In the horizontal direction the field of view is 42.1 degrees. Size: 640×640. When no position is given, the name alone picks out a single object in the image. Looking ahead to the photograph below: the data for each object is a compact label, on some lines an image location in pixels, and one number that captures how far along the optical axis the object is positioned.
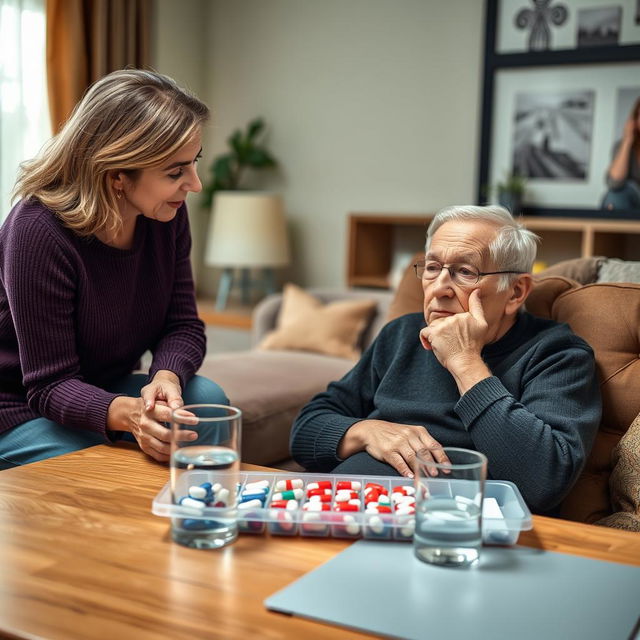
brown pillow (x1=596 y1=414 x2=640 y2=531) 1.49
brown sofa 1.65
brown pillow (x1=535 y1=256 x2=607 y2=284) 1.98
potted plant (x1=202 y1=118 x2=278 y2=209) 4.88
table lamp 4.59
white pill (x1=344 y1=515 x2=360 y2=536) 1.13
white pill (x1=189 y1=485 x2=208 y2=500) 1.13
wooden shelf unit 3.87
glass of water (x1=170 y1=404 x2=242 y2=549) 1.11
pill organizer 1.13
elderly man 1.46
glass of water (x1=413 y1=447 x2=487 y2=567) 1.03
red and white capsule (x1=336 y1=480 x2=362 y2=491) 1.25
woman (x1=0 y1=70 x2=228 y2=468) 1.66
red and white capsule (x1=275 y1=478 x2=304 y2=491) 1.26
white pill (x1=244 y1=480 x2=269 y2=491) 1.24
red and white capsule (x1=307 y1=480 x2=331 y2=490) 1.25
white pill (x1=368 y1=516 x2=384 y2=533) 1.13
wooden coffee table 0.89
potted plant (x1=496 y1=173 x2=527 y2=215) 4.08
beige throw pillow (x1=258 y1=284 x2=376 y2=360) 3.58
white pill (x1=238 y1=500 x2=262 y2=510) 1.18
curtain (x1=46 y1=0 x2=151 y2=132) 4.18
